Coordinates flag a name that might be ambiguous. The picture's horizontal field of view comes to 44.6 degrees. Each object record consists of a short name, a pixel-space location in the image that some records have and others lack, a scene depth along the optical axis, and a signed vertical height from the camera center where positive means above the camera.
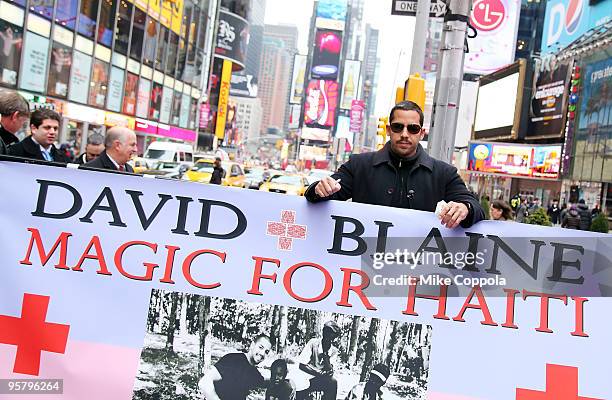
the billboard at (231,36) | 93.00 +17.20
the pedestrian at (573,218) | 23.88 -0.13
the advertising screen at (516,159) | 52.84 +3.62
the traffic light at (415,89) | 10.69 +1.52
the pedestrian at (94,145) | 7.72 +0.13
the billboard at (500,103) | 60.75 +8.88
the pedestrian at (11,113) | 5.63 +0.26
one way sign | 13.30 +3.31
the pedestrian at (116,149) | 5.62 +0.08
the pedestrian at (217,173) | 21.50 -0.03
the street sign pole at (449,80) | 8.96 +1.44
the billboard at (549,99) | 51.88 +8.07
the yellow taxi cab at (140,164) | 27.89 -0.06
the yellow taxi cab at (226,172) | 26.03 -0.05
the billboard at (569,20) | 51.41 +14.53
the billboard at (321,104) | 173.38 +18.57
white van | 32.16 +0.55
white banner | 3.46 -0.54
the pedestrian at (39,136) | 5.94 +0.12
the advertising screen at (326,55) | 178.88 +31.71
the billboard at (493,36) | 52.47 +13.33
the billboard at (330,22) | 194.00 +42.54
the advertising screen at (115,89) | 45.16 +4.29
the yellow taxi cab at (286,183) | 25.59 -0.13
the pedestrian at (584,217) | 25.61 -0.08
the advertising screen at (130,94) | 47.69 +4.33
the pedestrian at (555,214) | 38.17 -0.11
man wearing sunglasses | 3.98 +0.10
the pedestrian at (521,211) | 34.12 -0.18
